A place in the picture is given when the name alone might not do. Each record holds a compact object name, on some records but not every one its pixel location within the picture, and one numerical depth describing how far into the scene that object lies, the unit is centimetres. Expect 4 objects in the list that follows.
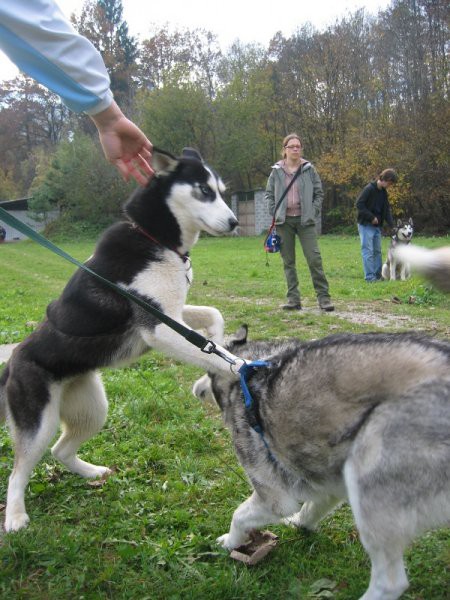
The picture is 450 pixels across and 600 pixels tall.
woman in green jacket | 795
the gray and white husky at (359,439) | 179
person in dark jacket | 1133
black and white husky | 287
